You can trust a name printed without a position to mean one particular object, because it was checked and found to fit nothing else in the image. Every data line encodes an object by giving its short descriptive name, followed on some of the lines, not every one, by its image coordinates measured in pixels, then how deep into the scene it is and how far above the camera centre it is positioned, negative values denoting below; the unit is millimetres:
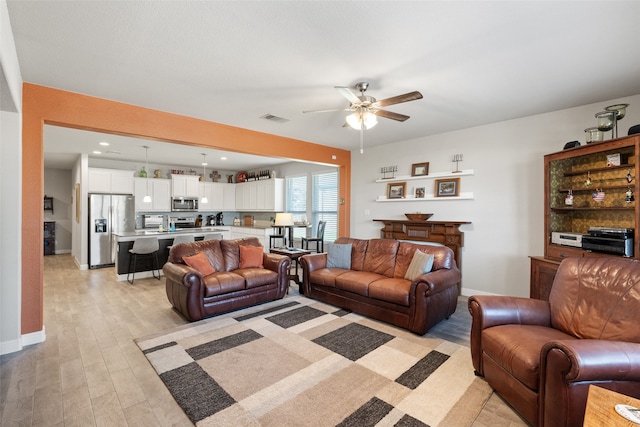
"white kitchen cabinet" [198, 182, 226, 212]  8641 +499
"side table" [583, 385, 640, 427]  1185 -867
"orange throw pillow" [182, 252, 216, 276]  3984 -704
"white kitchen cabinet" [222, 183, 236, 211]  9134 +465
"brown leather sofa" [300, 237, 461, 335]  3209 -909
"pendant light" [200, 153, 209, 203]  7472 +1209
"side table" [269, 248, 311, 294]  5125 -751
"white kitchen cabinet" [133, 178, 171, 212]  7496 +500
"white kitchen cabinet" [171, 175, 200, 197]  8000 +743
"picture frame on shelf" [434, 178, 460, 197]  4918 +398
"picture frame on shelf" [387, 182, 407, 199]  5621 +410
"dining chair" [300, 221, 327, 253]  6618 -626
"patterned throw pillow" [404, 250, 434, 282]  3562 -673
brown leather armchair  1553 -845
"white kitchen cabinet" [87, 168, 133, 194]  6840 +761
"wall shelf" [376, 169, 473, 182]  4789 +621
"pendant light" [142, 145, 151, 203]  6165 +1340
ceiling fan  2756 +1033
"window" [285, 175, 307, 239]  7824 +350
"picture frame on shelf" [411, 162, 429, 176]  5293 +771
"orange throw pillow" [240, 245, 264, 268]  4527 -705
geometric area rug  1984 -1365
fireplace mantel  4793 -375
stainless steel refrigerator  6695 -253
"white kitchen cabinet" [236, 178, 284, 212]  8062 +475
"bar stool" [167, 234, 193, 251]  5890 -543
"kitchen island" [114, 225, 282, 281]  5582 -703
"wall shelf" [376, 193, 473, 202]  4785 +220
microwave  8016 +222
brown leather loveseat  3570 -918
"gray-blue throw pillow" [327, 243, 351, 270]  4535 -705
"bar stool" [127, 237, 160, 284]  5367 -682
